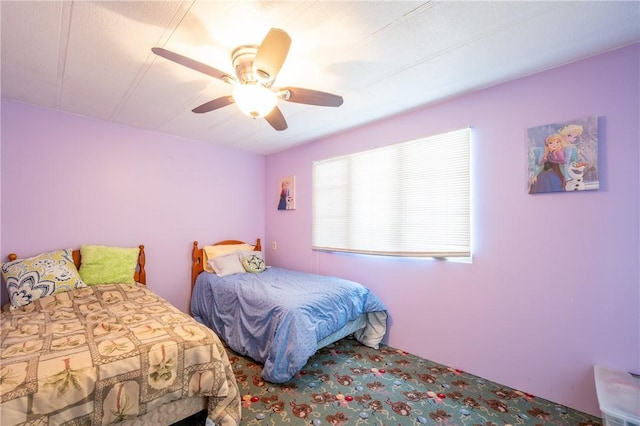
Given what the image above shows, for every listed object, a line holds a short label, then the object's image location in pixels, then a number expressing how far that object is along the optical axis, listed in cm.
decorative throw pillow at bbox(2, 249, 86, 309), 208
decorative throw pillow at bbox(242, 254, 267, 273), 332
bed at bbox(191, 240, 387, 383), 204
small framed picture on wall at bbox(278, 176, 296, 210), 376
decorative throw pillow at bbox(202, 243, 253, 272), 337
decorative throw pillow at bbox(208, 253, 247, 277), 318
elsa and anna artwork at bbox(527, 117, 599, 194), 173
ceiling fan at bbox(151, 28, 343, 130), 126
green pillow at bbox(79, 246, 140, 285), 254
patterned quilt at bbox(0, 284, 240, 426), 116
